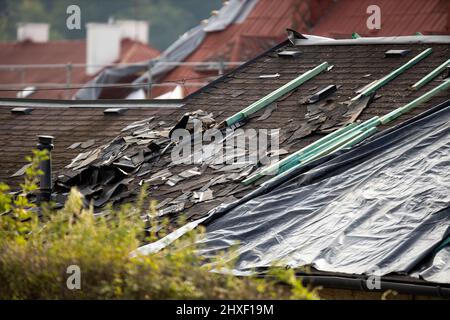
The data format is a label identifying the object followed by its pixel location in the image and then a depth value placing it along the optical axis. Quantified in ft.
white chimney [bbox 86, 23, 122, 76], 150.30
